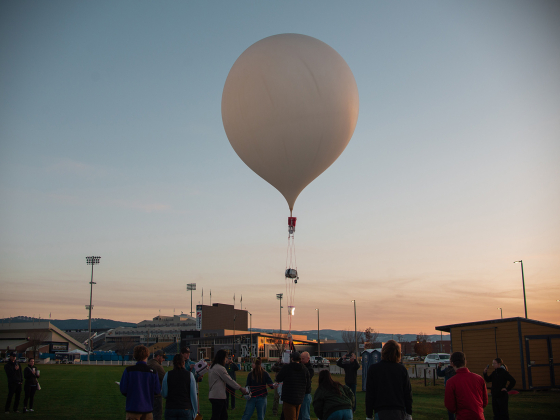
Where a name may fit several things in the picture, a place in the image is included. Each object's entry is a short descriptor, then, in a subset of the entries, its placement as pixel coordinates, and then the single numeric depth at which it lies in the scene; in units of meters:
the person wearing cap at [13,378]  13.41
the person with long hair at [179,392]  7.10
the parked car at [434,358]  42.09
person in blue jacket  6.29
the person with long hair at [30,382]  13.74
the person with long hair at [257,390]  9.01
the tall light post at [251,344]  80.25
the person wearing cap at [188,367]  8.42
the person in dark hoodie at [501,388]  10.35
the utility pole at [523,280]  39.95
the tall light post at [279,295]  91.75
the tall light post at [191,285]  134.75
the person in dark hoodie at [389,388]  5.53
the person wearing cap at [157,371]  8.42
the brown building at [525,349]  19.98
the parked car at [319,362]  49.19
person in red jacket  5.82
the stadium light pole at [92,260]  82.79
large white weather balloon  13.12
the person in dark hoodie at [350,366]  12.88
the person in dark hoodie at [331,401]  6.41
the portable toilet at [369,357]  22.26
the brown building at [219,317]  102.06
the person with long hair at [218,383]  8.10
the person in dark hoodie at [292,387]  8.09
